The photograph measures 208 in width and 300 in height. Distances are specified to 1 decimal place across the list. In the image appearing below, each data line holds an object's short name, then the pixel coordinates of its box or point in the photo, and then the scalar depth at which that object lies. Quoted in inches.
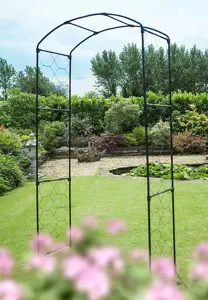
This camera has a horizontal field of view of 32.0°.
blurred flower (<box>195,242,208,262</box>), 39.7
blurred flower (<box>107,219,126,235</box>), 43.5
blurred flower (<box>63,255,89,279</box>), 30.0
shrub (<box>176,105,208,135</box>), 599.2
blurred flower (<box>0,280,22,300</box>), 28.5
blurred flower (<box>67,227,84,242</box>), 43.1
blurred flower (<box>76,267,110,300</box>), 28.2
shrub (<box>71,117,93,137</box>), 627.9
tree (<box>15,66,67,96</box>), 1084.3
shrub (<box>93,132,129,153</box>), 566.5
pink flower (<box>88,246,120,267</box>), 33.1
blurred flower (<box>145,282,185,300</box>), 27.4
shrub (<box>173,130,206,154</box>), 548.7
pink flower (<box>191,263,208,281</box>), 31.8
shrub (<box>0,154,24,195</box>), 283.0
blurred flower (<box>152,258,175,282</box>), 37.9
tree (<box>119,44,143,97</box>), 1060.5
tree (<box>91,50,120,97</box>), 1099.9
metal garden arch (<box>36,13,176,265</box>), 119.6
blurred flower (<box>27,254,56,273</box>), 35.0
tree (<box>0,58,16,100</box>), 1216.8
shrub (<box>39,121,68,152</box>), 548.4
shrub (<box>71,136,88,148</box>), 601.9
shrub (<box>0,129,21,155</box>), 350.6
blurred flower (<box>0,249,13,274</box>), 35.2
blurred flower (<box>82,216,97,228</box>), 44.4
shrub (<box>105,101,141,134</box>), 625.0
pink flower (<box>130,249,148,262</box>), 43.9
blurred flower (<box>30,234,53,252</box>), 45.1
